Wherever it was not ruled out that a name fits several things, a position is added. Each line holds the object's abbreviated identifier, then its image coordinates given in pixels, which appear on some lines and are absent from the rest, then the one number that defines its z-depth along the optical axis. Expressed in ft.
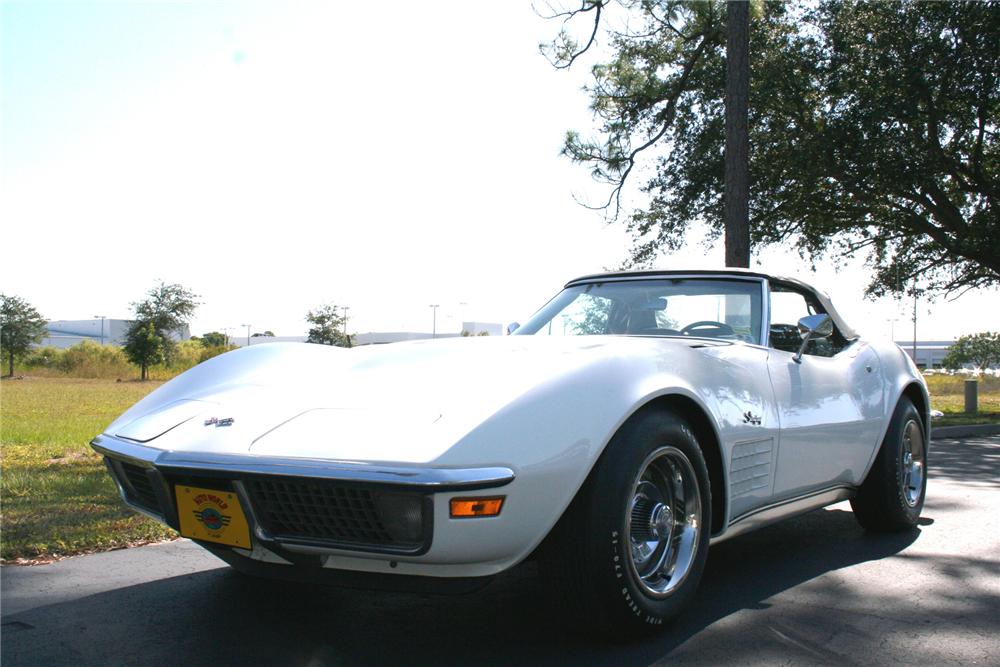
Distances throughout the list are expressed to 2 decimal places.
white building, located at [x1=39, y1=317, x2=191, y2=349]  299.21
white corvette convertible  8.07
